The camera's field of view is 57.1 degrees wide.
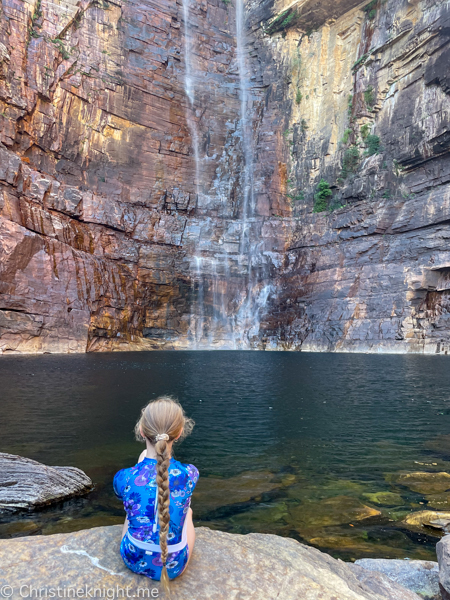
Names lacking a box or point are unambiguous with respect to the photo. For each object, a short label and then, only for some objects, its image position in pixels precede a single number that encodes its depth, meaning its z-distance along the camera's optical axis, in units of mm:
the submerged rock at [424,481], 7350
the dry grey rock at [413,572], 4020
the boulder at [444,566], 3412
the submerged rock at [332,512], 6340
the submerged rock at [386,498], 6912
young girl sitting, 2765
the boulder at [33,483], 6484
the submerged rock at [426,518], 6055
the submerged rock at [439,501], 6670
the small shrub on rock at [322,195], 53284
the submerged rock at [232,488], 7043
